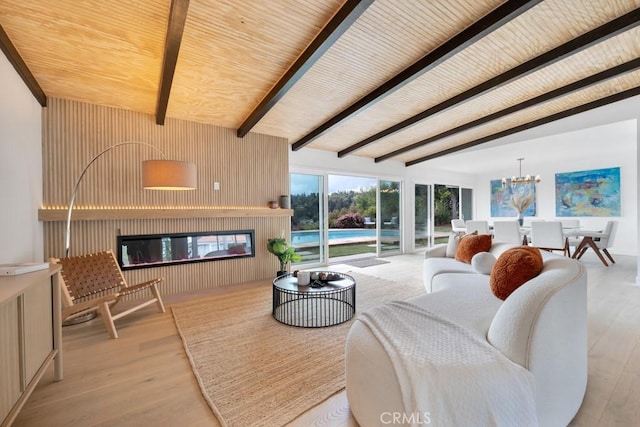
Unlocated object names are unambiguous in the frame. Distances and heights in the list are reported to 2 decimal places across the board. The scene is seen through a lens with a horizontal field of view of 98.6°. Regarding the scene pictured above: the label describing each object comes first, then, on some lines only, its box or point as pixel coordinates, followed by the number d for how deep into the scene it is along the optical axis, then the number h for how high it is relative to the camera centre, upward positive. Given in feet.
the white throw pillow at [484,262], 9.31 -1.71
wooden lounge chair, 8.48 -2.48
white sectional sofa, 3.75 -2.23
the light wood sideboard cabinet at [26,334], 4.18 -2.17
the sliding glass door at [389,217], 23.12 -0.40
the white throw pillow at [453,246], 12.47 -1.55
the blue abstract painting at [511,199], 26.86 +1.28
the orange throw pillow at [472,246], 11.00 -1.39
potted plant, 15.16 -2.07
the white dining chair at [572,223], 22.09 -1.01
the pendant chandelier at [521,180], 21.89 +2.52
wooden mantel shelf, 10.37 +0.06
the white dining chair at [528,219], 26.77 -0.76
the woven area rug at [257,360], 5.49 -3.78
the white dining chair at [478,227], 18.28 -1.02
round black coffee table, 9.16 -3.57
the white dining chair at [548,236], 17.33 -1.63
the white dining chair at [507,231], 17.51 -1.30
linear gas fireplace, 12.38 -1.65
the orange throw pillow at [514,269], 6.16 -1.33
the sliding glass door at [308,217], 18.65 -0.27
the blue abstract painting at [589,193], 22.36 +1.54
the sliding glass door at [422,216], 25.43 -0.37
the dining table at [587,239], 17.48 -1.85
